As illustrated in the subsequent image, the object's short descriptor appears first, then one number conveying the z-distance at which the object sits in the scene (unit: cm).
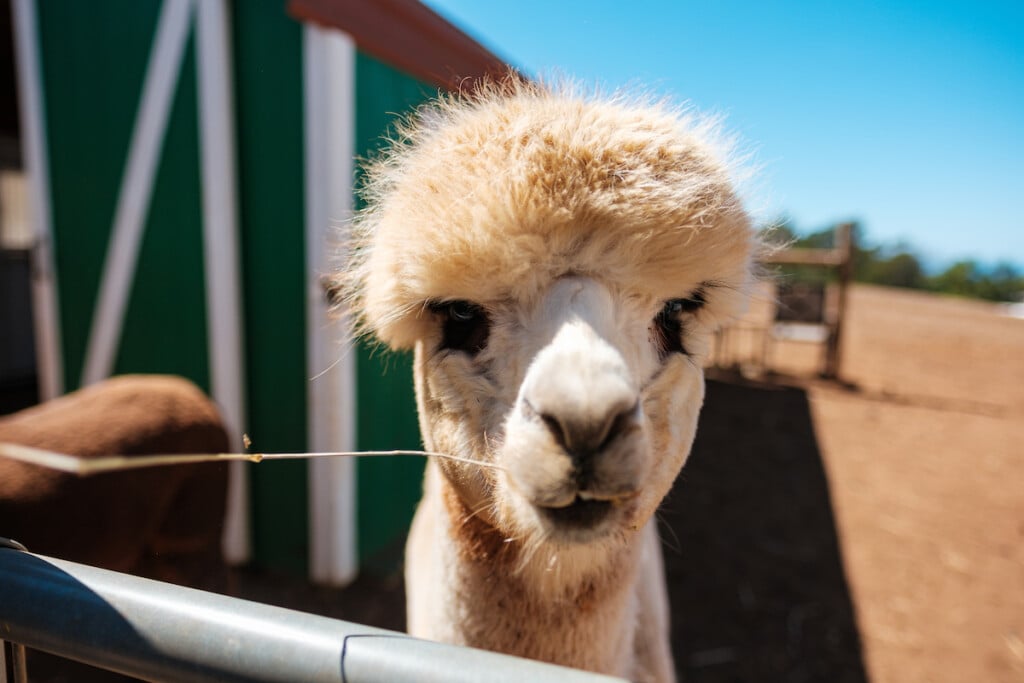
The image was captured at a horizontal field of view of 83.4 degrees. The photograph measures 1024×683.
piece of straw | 52
